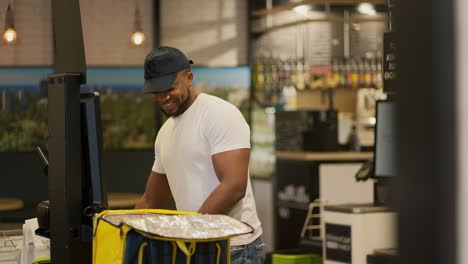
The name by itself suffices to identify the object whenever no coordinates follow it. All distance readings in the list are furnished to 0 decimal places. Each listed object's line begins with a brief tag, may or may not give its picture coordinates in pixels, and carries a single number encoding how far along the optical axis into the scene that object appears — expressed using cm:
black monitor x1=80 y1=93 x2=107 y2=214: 302
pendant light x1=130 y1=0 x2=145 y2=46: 976
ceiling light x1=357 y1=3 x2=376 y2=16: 1275
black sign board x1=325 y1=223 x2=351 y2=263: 582
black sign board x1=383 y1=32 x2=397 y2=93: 529
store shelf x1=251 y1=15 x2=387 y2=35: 1229
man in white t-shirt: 336
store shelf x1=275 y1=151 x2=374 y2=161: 1038
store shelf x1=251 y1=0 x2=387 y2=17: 1192
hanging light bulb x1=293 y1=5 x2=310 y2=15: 1226
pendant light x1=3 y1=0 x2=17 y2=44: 579
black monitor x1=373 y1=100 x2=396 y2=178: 539
